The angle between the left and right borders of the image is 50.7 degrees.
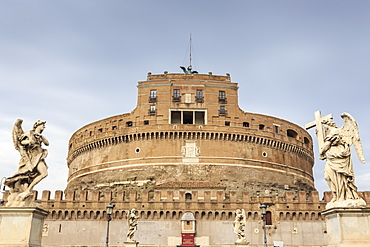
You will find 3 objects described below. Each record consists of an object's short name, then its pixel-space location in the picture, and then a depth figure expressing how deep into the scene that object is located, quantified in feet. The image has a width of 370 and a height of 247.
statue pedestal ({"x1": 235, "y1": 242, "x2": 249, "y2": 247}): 78.23
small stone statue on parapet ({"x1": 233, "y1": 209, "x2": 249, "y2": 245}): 80.54
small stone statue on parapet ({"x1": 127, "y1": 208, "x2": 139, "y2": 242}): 78.48
